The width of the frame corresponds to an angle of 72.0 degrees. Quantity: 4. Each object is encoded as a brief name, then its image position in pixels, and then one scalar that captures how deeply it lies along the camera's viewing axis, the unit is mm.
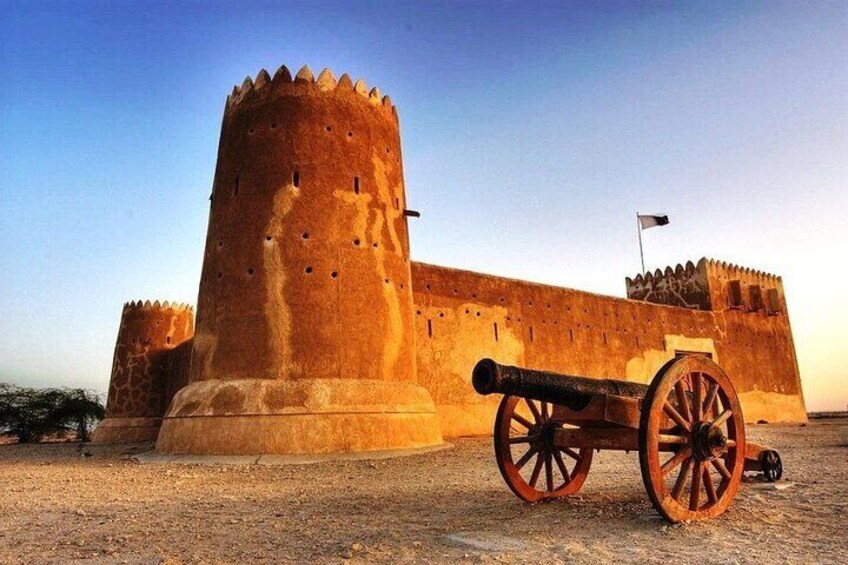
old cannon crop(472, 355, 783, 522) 3787
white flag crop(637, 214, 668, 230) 25172
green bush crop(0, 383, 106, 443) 21656
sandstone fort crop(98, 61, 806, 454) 9008
